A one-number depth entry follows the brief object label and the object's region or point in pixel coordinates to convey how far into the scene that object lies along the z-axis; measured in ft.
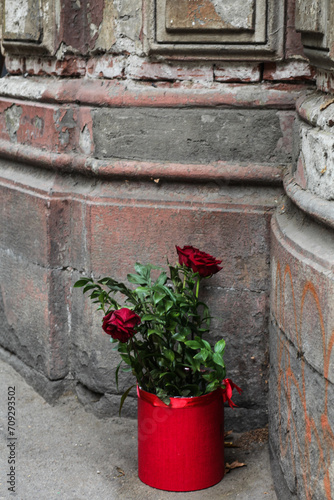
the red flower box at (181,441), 13.87
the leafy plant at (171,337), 13.77
